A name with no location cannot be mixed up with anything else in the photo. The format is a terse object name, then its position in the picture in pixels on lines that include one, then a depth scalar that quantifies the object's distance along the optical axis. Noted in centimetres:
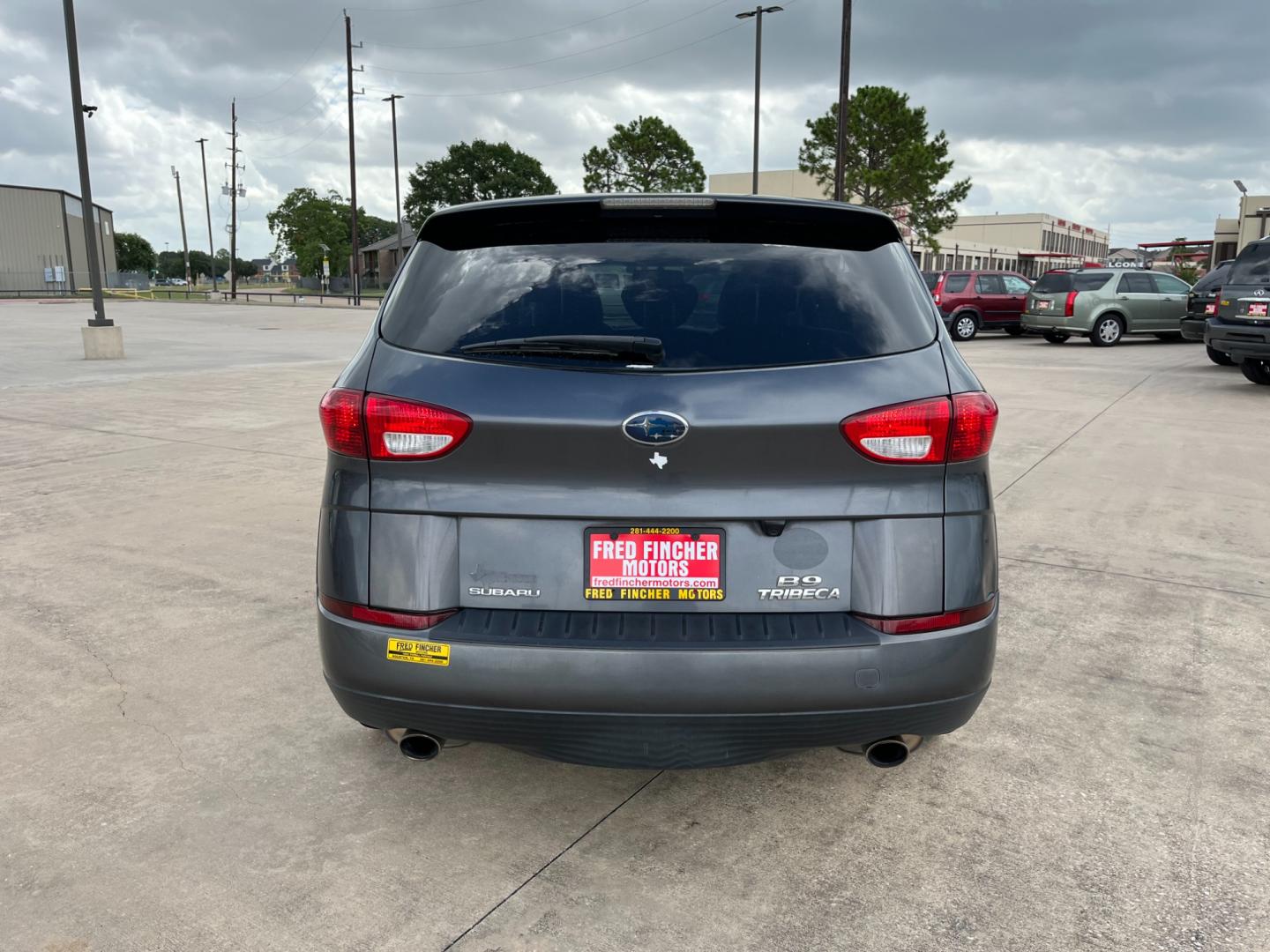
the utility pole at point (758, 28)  3797
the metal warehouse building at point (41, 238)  8012
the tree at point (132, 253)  13600
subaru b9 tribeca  235
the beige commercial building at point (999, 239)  8455
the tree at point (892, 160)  5219
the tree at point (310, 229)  9588
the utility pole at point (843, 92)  2711
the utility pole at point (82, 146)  1680
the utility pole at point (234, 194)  6253
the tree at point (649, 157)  6744
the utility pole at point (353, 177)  4219
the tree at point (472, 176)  9212
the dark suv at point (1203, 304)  1617
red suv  2502
